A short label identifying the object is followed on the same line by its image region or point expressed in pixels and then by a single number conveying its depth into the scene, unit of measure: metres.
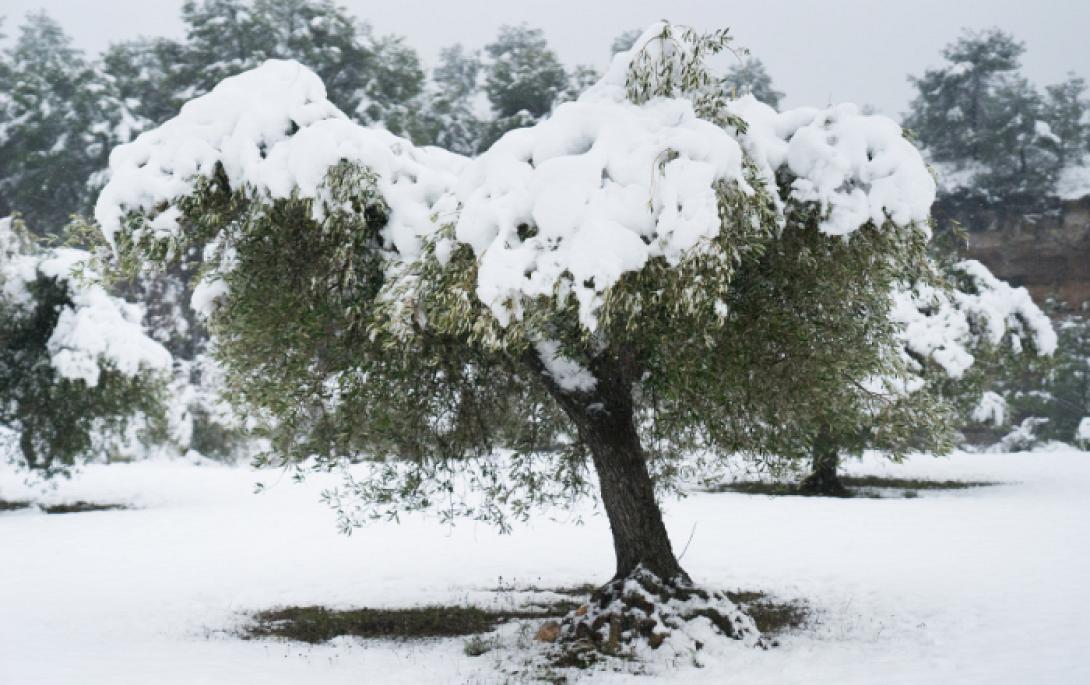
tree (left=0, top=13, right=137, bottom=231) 40.44
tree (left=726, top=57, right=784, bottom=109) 54.36
